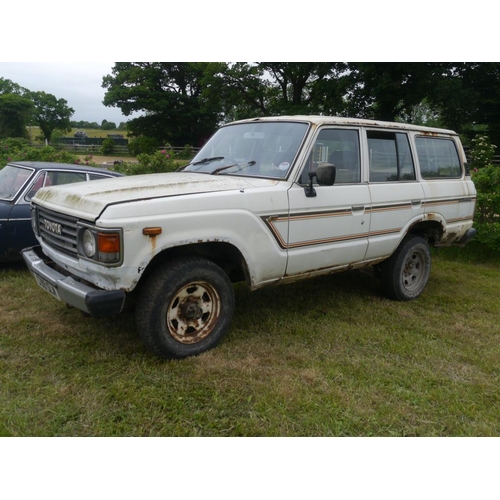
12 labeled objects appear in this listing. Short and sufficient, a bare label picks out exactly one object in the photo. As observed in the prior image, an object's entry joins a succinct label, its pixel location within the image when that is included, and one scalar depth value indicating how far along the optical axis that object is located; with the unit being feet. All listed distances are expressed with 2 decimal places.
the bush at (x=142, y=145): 116.98
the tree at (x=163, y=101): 142.20
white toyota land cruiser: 10.85
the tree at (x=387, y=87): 87.40
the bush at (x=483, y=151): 50.59
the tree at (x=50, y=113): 213.66
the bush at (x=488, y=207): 24.56
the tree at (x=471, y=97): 86.58
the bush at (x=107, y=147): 128.06
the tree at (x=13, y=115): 167.53
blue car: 18.45
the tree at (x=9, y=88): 236.43
